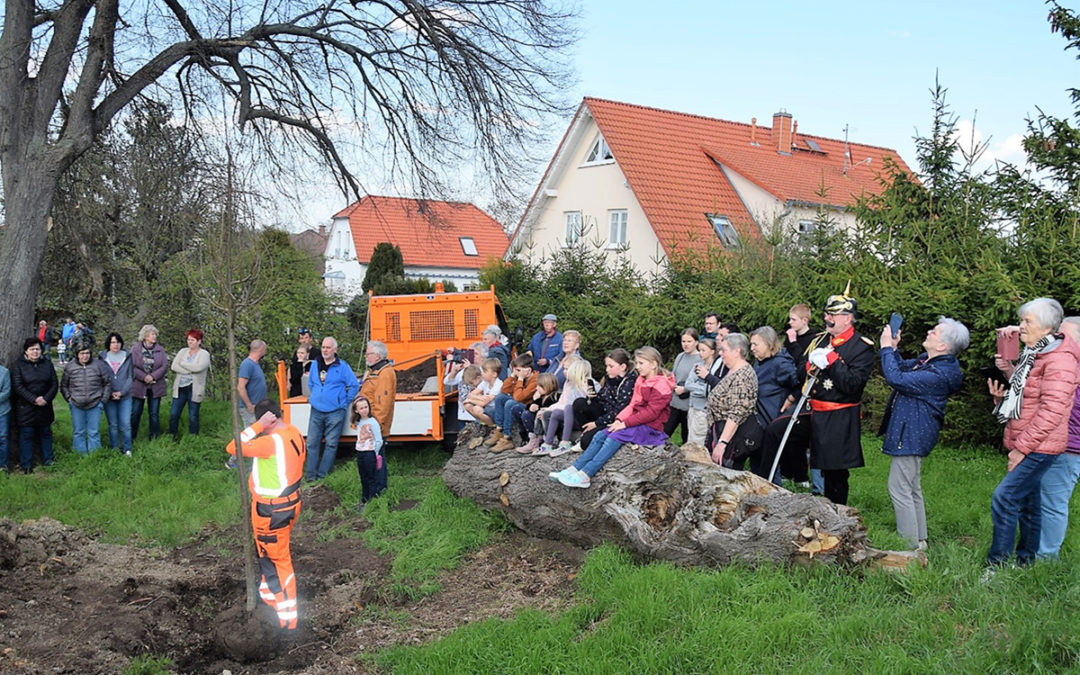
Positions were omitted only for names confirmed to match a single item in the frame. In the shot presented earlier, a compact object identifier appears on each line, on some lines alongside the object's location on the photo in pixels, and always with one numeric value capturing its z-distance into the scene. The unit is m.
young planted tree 5.21
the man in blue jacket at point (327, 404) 9.52
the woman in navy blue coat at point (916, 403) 5.46
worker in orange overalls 5.62
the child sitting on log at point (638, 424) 6.30
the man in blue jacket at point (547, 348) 10.69
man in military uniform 5.93
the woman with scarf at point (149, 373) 10.84
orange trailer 12.38
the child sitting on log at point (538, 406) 7.66
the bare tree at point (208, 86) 10.41
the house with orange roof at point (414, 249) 42.09
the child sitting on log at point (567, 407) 7.21
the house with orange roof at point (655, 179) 21.47
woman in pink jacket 4.79
